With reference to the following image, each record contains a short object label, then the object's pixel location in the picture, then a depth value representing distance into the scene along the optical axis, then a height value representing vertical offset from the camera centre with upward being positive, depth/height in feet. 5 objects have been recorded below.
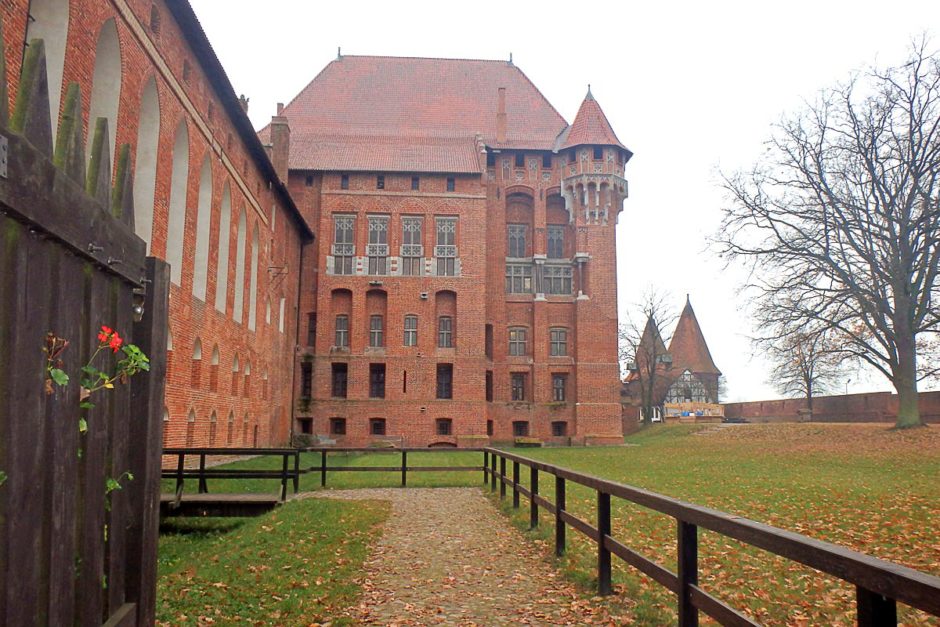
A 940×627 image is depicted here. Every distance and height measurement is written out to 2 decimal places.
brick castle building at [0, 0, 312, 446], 41.42 +17.33
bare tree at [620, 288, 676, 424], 158.30 +12.13
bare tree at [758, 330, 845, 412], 85.20 +6.88
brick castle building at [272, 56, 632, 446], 114.21 +20.33
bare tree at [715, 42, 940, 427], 81.20 +18.80
